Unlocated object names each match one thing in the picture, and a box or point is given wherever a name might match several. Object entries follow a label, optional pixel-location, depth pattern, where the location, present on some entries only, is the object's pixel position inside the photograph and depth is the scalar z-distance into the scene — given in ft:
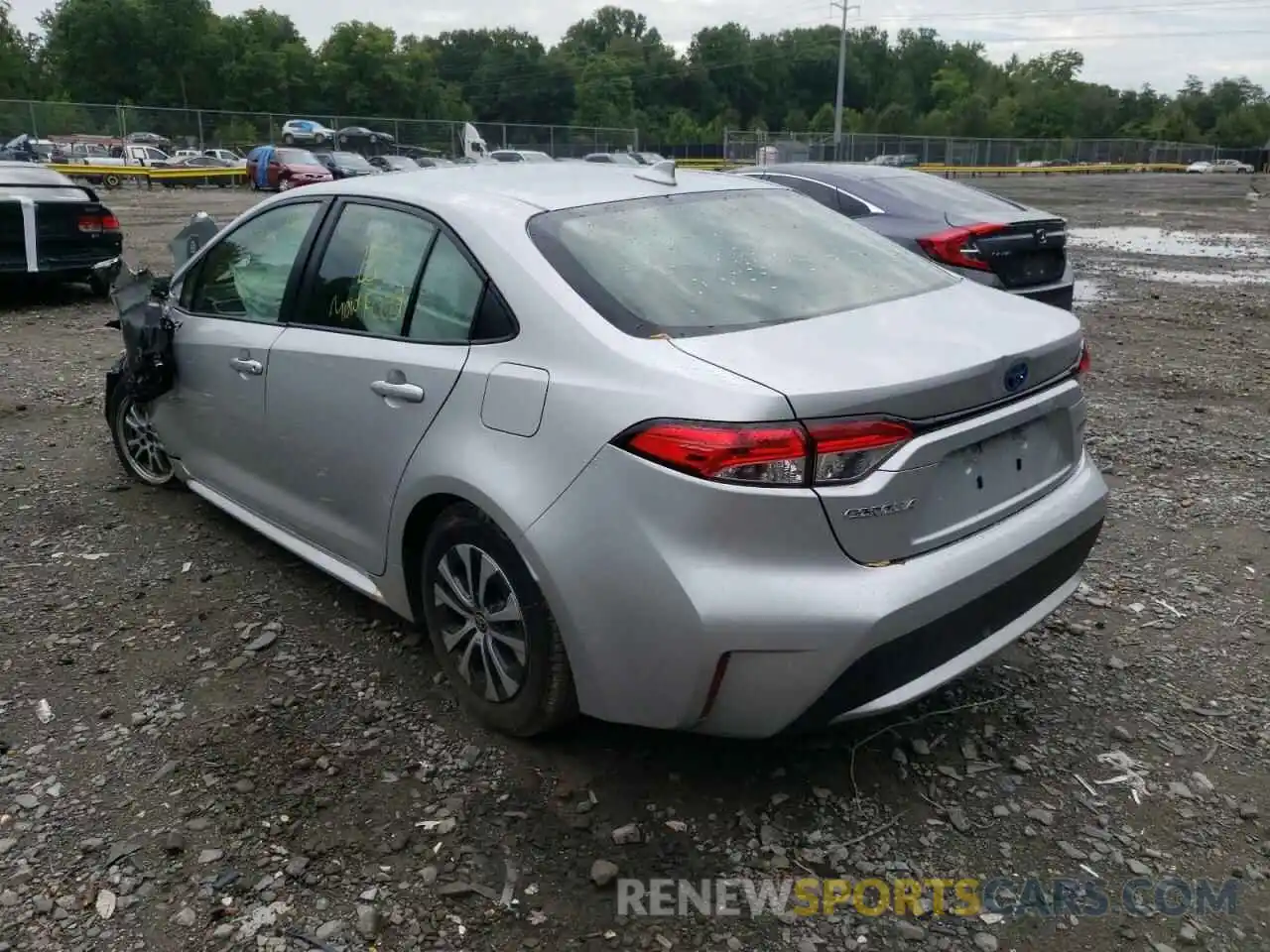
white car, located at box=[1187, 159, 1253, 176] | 235.40
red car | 95.20
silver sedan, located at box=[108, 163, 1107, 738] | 7.84
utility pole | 167.12
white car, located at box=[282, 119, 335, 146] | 134.92
